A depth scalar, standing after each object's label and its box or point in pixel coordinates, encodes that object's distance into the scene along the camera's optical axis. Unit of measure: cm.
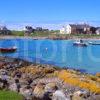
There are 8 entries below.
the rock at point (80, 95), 1007
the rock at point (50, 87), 1079
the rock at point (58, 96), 997
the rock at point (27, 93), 965
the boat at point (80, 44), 6238
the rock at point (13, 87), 1025
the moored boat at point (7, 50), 4063
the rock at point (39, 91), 1026
